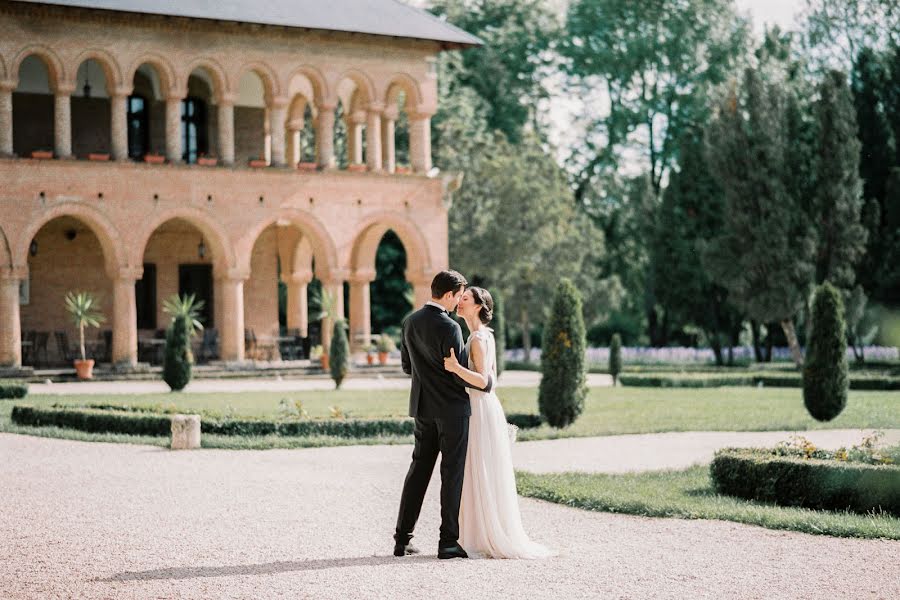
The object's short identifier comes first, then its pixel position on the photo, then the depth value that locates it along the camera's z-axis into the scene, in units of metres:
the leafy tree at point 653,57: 49.75
